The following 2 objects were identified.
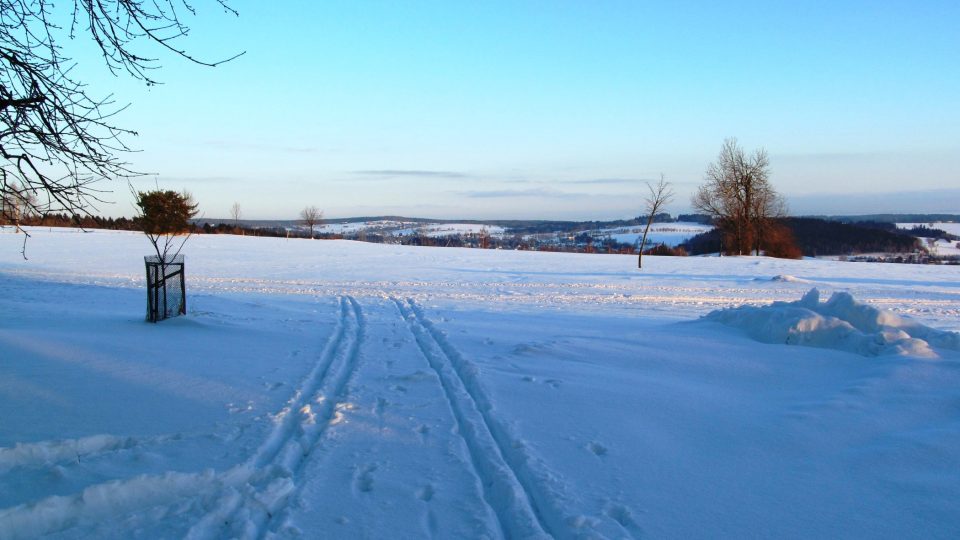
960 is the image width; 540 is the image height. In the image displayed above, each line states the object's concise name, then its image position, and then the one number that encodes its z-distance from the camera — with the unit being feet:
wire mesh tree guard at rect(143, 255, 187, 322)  34.06
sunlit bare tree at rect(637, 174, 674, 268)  113.21
